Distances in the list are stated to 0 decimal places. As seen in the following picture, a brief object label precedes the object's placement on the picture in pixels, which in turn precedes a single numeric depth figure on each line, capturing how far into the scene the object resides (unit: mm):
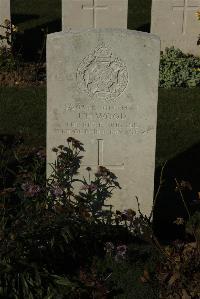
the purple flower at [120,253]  5164
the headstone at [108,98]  5191
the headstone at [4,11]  10398
